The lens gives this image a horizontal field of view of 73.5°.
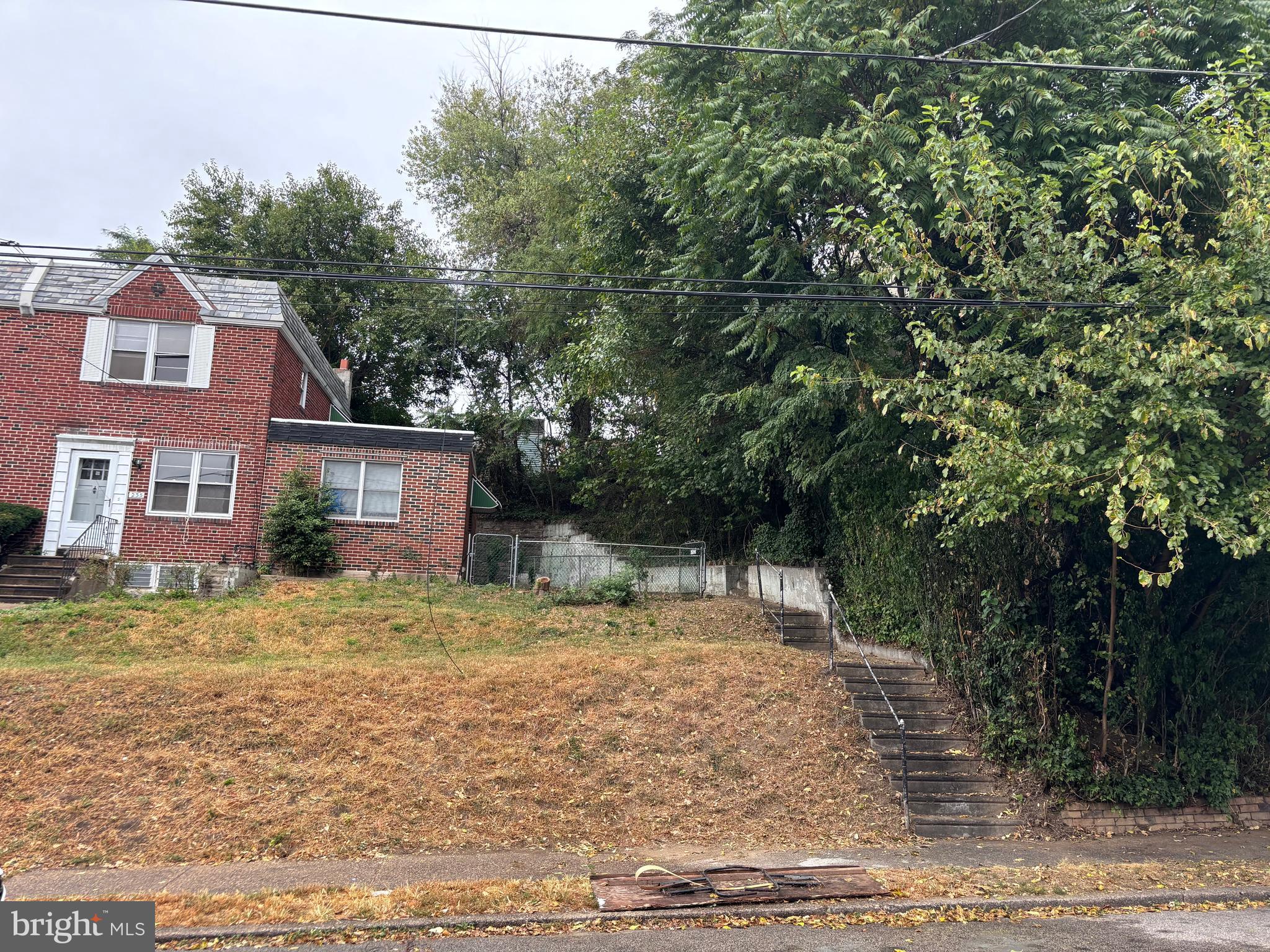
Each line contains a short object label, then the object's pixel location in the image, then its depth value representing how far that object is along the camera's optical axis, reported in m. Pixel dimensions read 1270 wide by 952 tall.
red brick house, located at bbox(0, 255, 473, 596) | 17.69
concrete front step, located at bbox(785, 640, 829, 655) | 14.43
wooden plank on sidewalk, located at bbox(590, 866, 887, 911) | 7.07
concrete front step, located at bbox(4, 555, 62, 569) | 16.47
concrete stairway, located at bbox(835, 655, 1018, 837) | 9.59
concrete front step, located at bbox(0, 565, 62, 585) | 15.97
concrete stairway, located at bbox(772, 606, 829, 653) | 14.70
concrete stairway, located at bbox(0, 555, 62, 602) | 15.58
